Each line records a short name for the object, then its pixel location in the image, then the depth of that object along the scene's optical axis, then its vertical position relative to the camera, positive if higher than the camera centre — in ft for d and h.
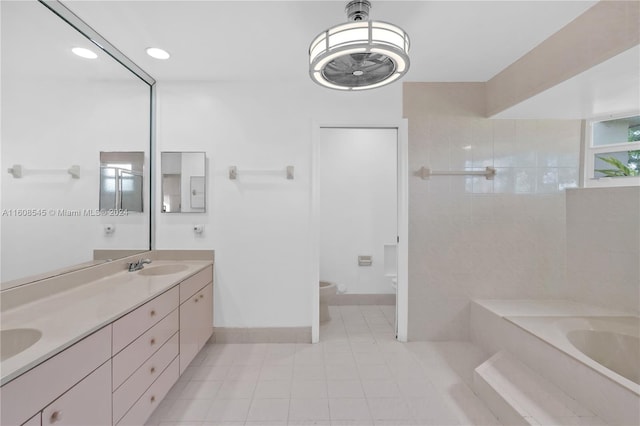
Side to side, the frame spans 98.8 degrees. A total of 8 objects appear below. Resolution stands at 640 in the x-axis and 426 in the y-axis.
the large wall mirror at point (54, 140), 4.51 +1.41
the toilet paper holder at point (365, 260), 12.09 -2.06
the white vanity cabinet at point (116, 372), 2.93 -2.25
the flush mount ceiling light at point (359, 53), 4.21 +2.63
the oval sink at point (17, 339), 3.62 -1.71
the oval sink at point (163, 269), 7.43 -1.57
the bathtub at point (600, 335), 6.35 -2.89
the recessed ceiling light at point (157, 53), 6.73 +4.01
